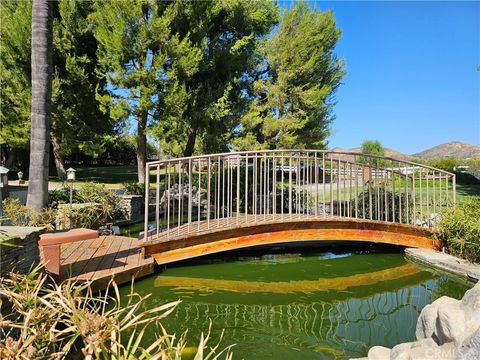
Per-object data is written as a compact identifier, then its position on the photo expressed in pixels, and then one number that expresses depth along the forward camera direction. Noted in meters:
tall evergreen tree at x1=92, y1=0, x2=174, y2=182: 13.00
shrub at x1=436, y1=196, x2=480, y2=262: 5.47
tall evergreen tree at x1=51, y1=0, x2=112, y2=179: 14.06
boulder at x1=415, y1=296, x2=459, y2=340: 2.34
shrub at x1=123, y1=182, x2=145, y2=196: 12.12
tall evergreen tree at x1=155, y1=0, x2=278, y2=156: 13.53
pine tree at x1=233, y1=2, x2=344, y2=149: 17.33
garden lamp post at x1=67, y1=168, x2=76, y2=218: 7.70
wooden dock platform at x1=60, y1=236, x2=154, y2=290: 4.16
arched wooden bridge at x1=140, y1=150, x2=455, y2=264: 5.21
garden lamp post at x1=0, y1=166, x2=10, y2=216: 4.90
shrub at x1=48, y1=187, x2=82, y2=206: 8.84
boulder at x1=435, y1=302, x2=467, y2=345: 1.96
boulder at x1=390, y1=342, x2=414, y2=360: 2.23
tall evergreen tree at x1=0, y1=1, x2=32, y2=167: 13.59
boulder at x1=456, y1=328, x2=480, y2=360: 1.66
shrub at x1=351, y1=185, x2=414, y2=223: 7.16
